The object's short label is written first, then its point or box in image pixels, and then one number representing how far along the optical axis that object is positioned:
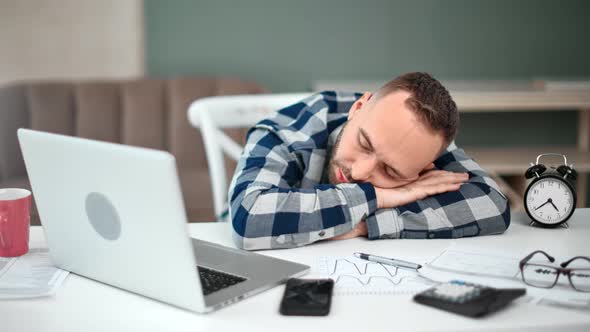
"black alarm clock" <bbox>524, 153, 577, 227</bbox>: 1.54
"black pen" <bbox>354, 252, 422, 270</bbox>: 1.26
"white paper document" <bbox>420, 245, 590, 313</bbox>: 1.11
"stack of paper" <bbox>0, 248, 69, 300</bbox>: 1.14
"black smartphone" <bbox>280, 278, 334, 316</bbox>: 1.05
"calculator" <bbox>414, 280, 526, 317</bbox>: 1.04
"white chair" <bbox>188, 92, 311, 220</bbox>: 2.11
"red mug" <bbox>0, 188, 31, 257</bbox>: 1.31
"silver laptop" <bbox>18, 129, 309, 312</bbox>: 0.99
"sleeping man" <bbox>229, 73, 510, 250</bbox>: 1.42
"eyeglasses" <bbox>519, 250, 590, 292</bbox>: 1.15
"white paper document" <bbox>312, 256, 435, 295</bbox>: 1.15
